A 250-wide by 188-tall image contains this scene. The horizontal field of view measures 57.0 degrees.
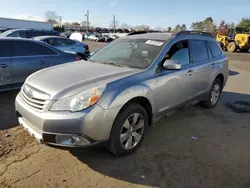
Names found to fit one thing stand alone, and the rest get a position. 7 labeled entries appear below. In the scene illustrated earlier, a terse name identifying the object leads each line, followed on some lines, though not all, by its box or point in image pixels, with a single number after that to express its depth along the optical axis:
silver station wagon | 2.65
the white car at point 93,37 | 46.01
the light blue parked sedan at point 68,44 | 10.38
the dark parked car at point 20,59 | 5.33
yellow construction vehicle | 24.70
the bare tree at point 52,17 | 114.69
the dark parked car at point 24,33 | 11.45
